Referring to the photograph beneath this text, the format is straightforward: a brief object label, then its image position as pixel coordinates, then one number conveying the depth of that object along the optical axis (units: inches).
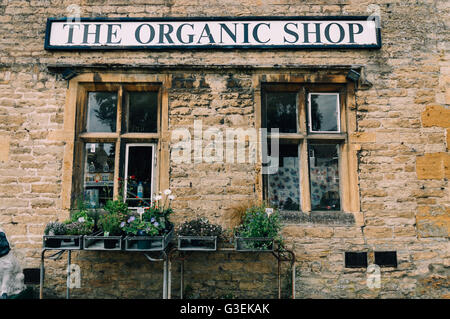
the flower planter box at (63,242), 131.3
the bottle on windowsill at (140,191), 164.6
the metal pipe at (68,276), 146.0
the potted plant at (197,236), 134.5
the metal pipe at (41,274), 134.0
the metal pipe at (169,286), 137.2
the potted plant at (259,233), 134.6
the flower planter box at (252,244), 134.0
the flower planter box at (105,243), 131.0
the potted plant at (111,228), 132.2
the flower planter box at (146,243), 130.0
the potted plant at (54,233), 132.8
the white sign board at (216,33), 167.2
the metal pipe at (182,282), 143.4
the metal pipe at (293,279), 141.9
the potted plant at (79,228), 135.3
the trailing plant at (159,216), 137.7
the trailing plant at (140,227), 132.1
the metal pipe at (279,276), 136.5
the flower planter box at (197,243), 133.8
